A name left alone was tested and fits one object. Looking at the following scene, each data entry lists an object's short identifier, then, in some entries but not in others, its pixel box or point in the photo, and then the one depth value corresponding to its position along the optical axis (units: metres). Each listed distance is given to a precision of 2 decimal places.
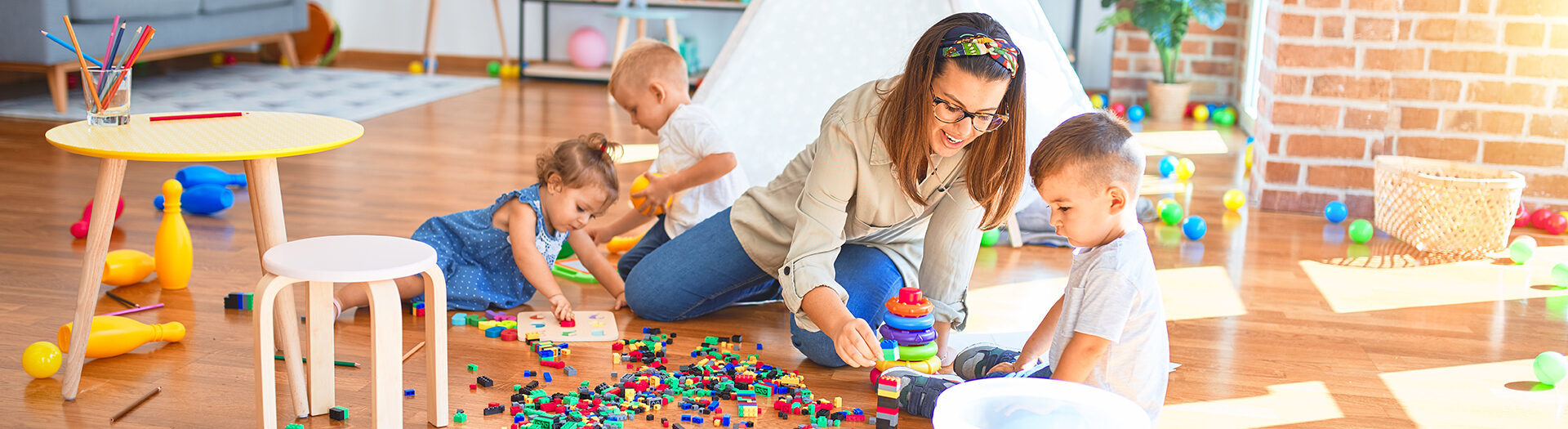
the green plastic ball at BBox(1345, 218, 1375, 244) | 2.91
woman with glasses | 1.58
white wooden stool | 1.42
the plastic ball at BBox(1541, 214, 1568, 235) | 3.01
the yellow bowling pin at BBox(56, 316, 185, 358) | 1.84
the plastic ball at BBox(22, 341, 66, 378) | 1.75
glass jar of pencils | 1.69
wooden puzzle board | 2.07
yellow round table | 1.56
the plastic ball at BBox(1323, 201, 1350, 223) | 3.14
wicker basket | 2.71
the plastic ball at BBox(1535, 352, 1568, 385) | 1.90
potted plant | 4.75
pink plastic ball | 5.95
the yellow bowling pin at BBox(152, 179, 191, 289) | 2.24
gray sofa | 4.19
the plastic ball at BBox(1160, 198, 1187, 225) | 3.08
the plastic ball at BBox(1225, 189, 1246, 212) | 3.24
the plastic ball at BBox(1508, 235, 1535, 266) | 2.69
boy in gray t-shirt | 1.48
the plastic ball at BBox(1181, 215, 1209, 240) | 2.91
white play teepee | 2.85
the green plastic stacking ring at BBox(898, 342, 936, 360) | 1.78
